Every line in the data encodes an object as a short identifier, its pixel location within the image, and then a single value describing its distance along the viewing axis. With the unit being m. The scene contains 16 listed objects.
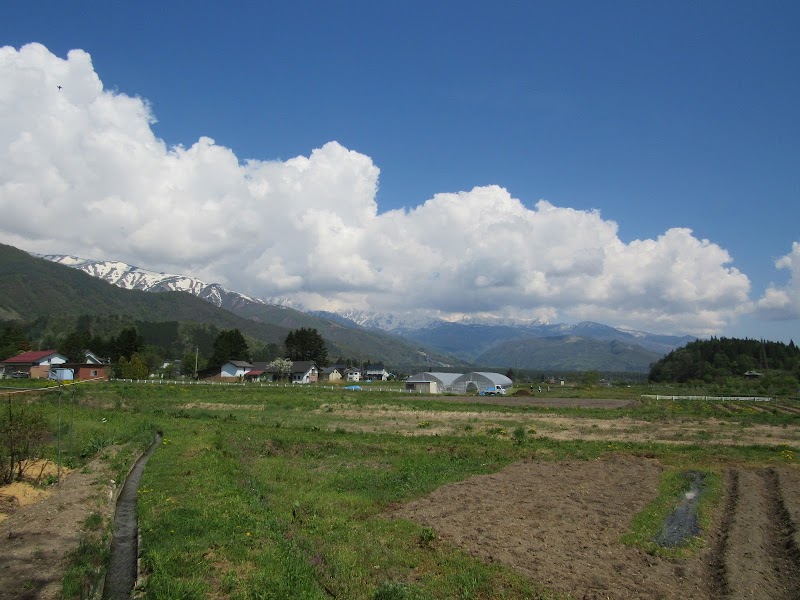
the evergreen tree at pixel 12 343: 112.69
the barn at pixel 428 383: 99.31
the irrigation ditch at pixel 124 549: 10.01
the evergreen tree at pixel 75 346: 113.88
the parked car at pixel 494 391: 98.66
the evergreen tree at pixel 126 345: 113.44
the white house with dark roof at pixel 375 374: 191.76
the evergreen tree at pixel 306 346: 148.75
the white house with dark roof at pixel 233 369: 127.44
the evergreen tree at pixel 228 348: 131.12
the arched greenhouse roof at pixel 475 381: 104.55
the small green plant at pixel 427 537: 12.00
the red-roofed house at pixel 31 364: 96.25
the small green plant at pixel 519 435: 30.89
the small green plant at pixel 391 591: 8.96
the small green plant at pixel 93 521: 12.88
